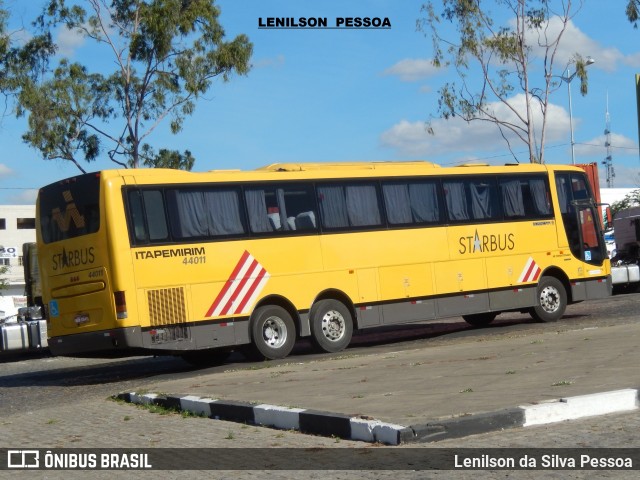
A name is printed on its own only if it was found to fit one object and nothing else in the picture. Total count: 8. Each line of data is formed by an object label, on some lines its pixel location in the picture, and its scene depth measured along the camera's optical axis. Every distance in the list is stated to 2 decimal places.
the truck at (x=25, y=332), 23.98
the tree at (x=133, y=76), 40.88
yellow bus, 17.36
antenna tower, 129.68
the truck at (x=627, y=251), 33.28
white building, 85.56
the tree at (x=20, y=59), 40.50
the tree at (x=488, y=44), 43.38
